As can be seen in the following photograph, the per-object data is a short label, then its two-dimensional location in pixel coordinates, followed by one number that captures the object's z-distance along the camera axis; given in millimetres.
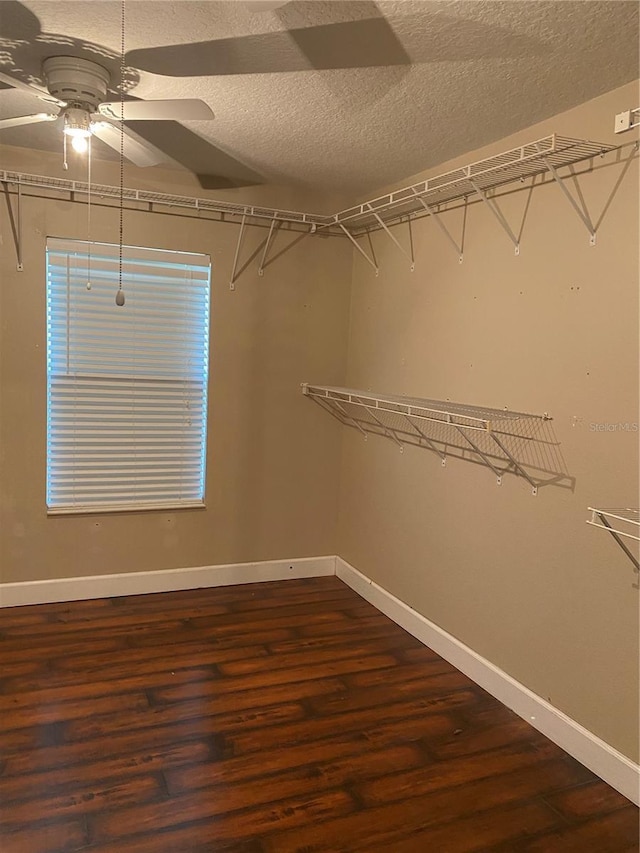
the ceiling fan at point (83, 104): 1993
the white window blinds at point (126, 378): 3355
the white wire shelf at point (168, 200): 3082
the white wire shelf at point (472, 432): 2494
